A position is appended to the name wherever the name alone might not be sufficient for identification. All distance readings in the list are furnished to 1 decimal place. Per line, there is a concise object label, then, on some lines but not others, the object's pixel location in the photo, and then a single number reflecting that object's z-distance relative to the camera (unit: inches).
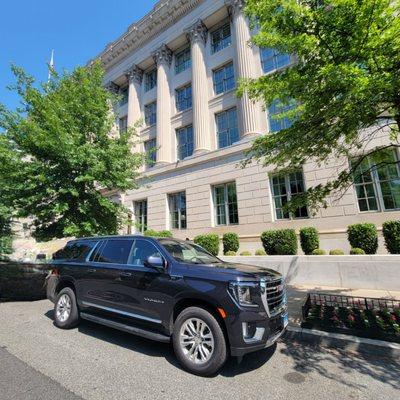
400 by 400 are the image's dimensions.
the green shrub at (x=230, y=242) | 564.1
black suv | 155.9
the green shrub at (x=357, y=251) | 386.7
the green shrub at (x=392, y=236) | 360.5
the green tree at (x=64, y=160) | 412.8
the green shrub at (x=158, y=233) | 708.0
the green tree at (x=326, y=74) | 185.2
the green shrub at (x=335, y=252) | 417.1
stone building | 542.9
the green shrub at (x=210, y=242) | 575.5
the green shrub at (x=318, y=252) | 430.9
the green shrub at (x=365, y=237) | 398.9
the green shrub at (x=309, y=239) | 455.5
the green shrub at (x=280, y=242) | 457.4
